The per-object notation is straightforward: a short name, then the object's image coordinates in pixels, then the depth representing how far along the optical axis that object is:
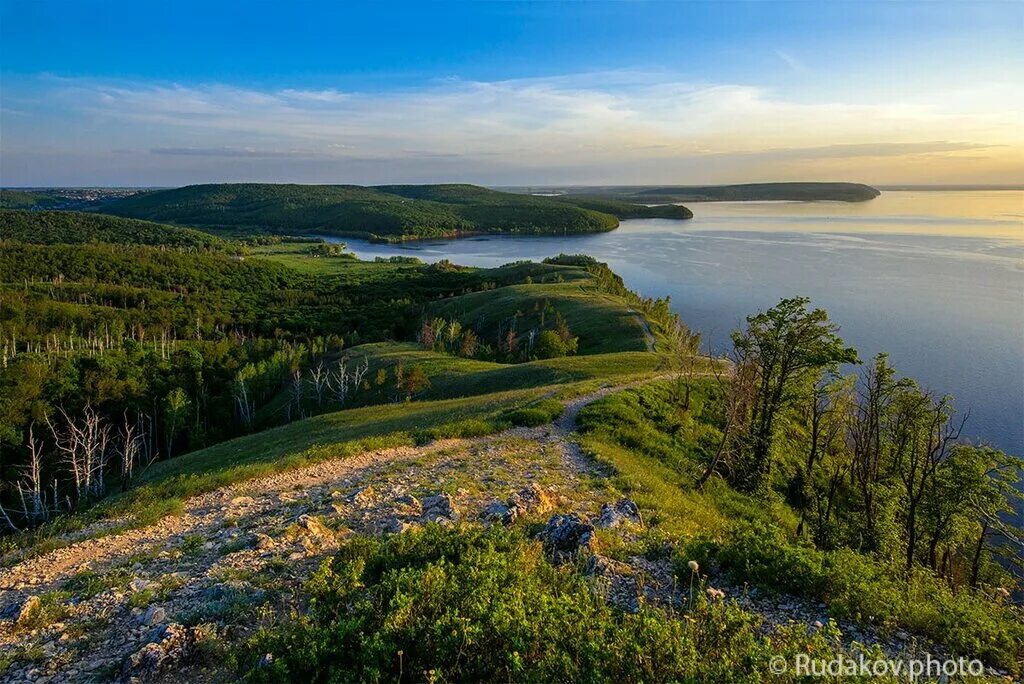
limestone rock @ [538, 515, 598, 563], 9.55
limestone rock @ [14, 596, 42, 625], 7.74
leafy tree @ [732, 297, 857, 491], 19.55
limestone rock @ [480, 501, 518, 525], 11.16
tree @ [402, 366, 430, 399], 39.19
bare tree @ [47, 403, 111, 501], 33.16
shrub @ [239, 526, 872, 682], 5.53
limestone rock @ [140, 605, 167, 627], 7.75
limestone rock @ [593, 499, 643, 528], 11.66
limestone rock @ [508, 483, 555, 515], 11.98
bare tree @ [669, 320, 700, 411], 24.94
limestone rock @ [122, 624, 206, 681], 6.71
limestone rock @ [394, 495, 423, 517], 12.05
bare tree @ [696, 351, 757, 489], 17.69
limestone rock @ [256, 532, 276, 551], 10.24
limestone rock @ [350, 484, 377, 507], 12.64
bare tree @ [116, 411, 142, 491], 35.14
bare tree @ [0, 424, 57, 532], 31.05
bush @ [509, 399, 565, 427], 20.73
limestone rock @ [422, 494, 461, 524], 11.55
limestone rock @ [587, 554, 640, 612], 8.32
